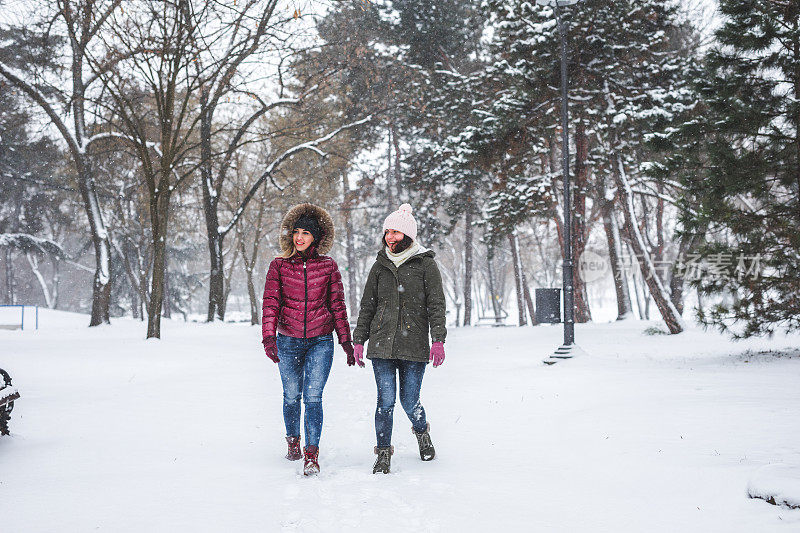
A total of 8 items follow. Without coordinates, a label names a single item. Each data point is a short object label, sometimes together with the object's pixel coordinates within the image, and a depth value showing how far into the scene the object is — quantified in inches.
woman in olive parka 182.9
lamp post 459.5
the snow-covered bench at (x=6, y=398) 208.8
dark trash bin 638.5
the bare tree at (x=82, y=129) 582.9
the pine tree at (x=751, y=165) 352.2
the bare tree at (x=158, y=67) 499.5
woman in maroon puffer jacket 184.7
